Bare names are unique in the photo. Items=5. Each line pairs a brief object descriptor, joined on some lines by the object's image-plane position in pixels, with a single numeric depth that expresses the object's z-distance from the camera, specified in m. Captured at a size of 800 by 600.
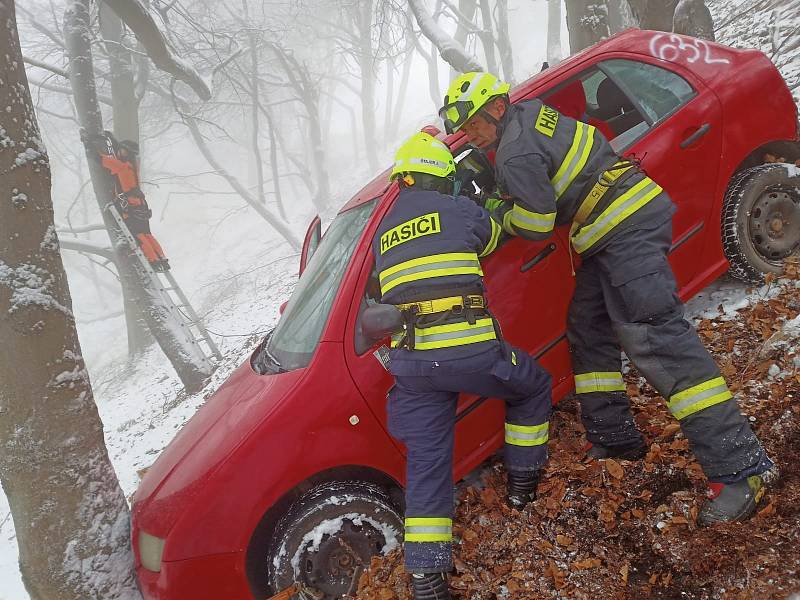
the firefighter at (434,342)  2.29
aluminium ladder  6.93
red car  2.37
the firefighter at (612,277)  2.19
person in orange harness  7.03
